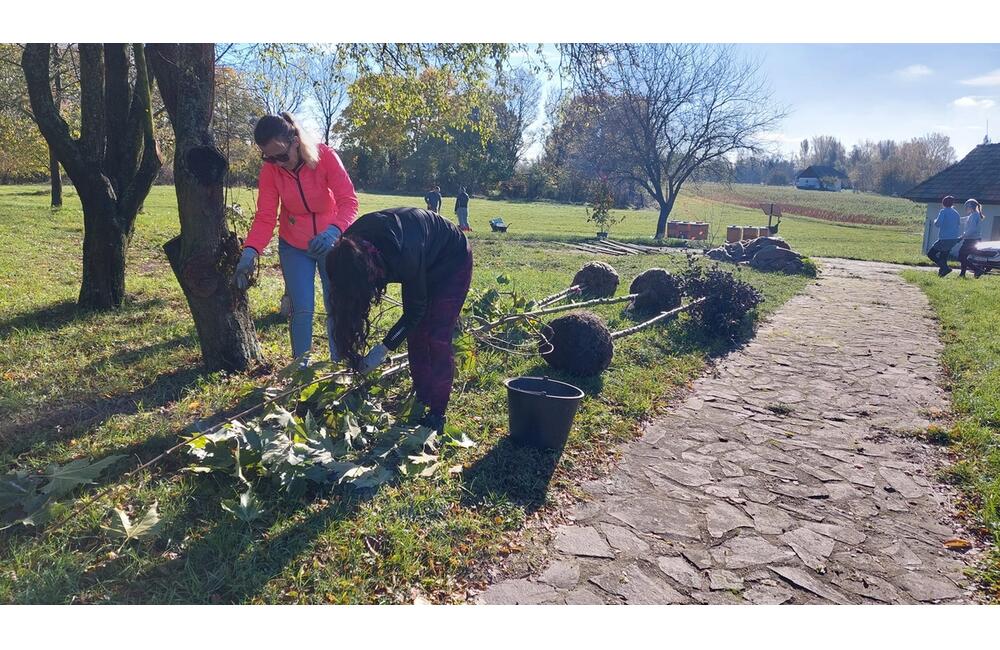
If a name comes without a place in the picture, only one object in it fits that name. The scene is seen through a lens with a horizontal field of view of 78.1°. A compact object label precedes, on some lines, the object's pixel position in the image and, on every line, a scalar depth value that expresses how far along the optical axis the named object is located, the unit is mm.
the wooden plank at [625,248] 19078
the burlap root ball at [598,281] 9617
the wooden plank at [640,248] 19666
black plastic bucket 4020
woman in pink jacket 4320
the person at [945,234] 14778
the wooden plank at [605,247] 18866
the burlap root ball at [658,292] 8547
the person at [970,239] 14945
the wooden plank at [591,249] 18469
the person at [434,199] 21906
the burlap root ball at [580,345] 5578
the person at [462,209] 22094
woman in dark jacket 3258
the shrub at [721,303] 7922
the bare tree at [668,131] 25484
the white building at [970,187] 21938
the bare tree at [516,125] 45688
